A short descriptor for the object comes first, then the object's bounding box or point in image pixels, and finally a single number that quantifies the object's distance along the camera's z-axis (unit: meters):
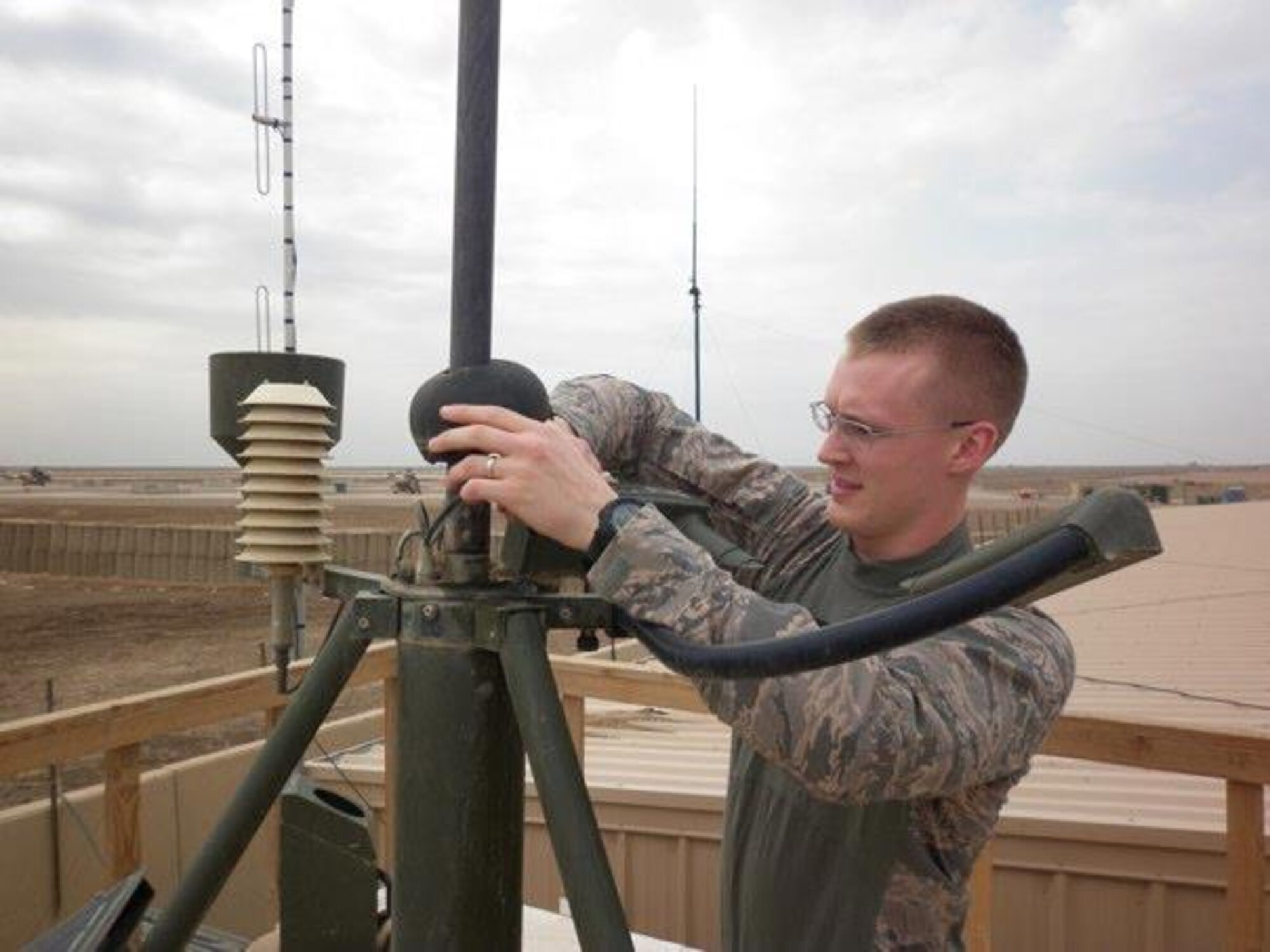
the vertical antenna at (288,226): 5.74
